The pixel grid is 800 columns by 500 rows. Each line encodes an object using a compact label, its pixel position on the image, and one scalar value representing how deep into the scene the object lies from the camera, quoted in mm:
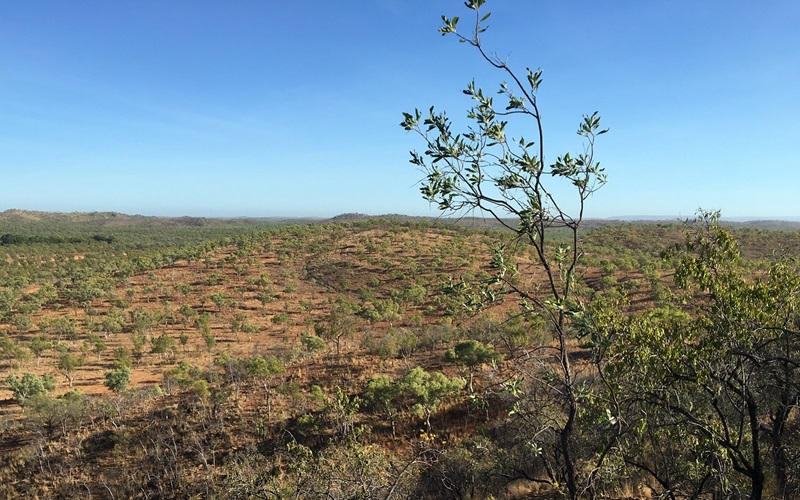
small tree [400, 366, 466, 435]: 17547
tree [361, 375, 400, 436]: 18062
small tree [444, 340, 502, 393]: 20250
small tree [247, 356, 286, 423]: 21625
